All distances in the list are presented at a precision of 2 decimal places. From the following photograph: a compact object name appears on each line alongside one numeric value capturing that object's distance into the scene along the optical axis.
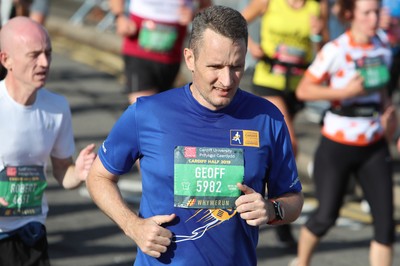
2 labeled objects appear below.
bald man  9.45
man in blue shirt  7.28
